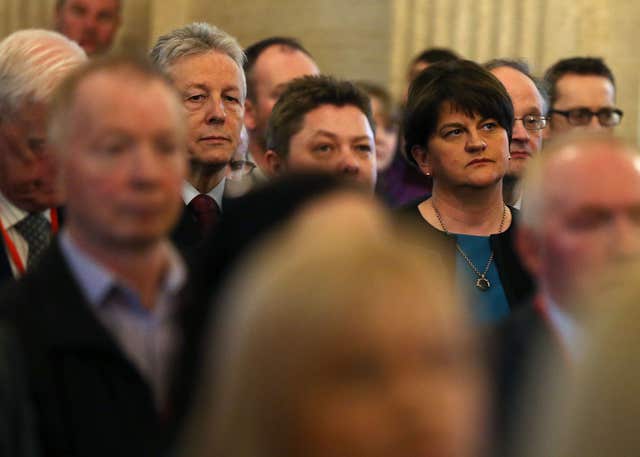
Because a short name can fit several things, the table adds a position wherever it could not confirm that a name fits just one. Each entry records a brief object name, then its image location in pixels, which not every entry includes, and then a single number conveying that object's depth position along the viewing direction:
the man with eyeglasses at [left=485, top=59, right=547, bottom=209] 9.73
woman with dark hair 8.04
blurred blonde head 2.41
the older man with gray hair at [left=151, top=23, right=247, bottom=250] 7.85
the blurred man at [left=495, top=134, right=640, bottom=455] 4.88
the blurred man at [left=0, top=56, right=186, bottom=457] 4.29
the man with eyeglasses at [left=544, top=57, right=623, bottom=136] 11.09
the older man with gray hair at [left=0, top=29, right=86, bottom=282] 6.34
